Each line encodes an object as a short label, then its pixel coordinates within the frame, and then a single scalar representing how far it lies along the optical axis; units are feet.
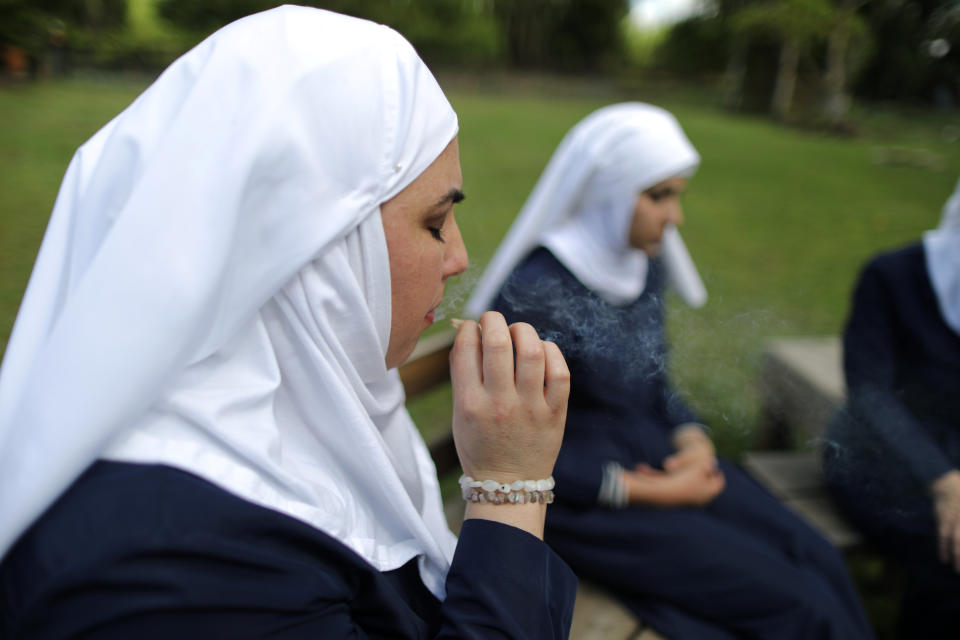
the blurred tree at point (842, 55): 24.93
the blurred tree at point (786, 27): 29.04
